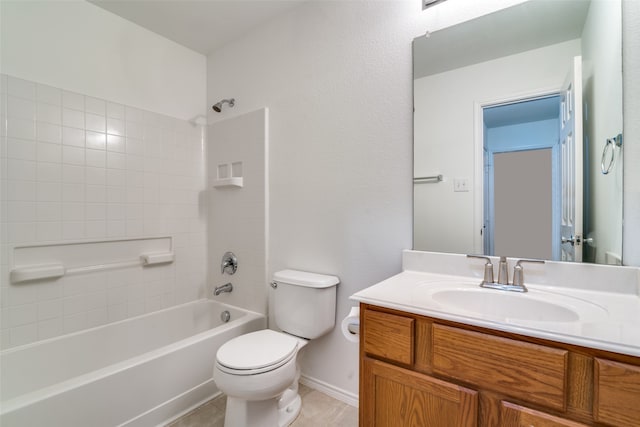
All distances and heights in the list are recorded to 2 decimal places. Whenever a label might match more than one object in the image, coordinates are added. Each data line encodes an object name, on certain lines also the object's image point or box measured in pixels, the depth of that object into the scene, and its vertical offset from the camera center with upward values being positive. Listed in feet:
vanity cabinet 2.16 -1.50
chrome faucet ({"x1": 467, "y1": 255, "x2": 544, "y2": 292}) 3.59 -0.85
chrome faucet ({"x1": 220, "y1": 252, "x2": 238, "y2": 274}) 7.26 -1.31
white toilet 4.19 -2.26
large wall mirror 3.50 +1.10
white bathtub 3.98 -2.79
